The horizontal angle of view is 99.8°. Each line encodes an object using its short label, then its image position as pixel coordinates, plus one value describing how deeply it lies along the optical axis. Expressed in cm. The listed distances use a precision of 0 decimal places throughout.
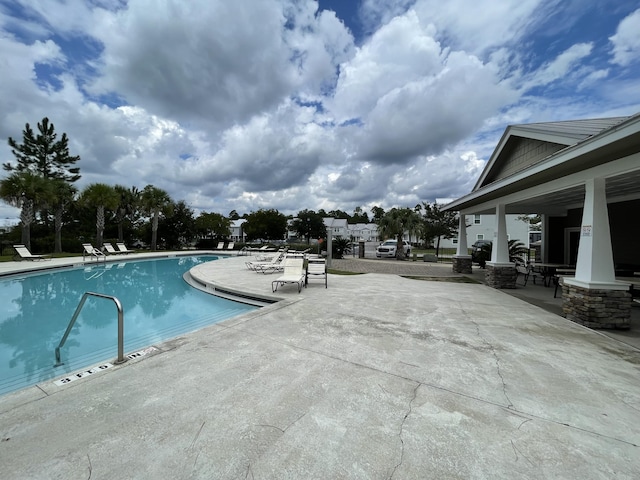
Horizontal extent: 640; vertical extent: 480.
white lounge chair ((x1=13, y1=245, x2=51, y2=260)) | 1548
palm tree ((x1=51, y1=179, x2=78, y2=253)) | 2061
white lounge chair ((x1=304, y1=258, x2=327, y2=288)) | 920
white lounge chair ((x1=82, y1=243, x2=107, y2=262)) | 1695
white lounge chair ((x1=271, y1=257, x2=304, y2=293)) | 788
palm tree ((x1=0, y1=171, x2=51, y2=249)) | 1736
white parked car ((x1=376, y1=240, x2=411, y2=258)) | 2359
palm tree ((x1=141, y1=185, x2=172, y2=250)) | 2511
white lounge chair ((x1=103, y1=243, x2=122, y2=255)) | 1958
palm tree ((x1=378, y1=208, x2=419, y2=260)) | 2209
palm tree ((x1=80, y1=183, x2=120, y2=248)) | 2198
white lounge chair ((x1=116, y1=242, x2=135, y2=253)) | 2045
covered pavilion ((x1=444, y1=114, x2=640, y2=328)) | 512
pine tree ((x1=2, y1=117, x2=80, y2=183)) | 2522
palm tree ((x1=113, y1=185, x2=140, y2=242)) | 2514
